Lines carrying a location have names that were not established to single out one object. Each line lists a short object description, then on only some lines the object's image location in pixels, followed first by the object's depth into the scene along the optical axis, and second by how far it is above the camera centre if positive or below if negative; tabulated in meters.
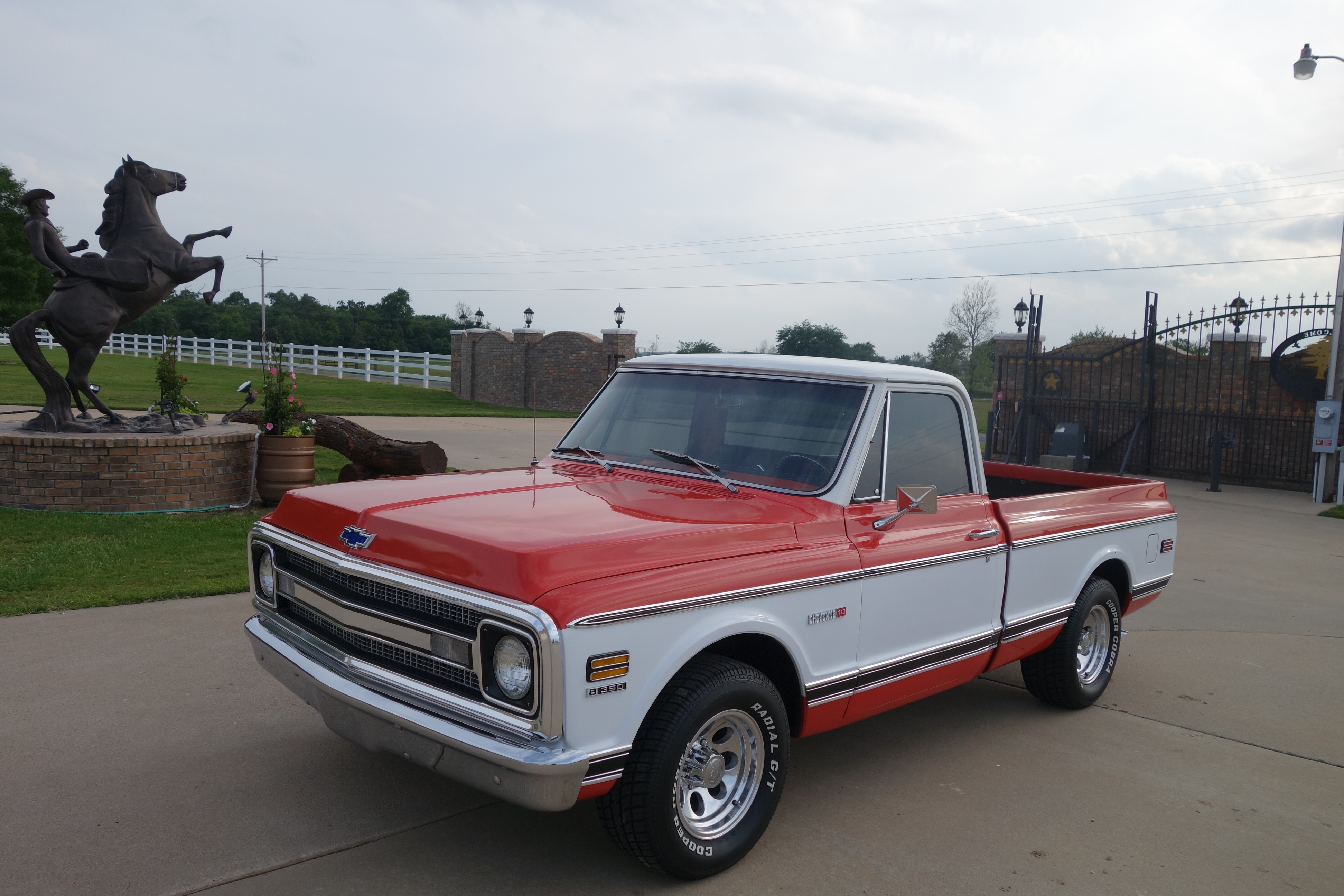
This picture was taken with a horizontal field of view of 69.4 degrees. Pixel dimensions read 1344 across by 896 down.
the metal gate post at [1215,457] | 16.09 -1.23
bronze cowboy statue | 9.16 +0.63
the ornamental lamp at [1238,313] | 16.27 +1.17
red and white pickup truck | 2.90 -0.81
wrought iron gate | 16.64 -0.40
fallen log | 10.56 -1.07
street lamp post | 15.13 +0.40
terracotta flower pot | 9.78 -1.13
